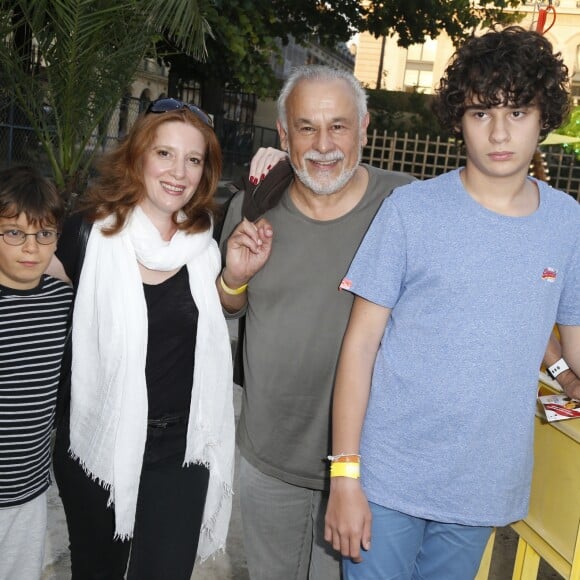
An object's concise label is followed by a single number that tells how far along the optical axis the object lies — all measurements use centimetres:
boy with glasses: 211
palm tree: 571
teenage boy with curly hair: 166
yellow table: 210
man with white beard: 223
